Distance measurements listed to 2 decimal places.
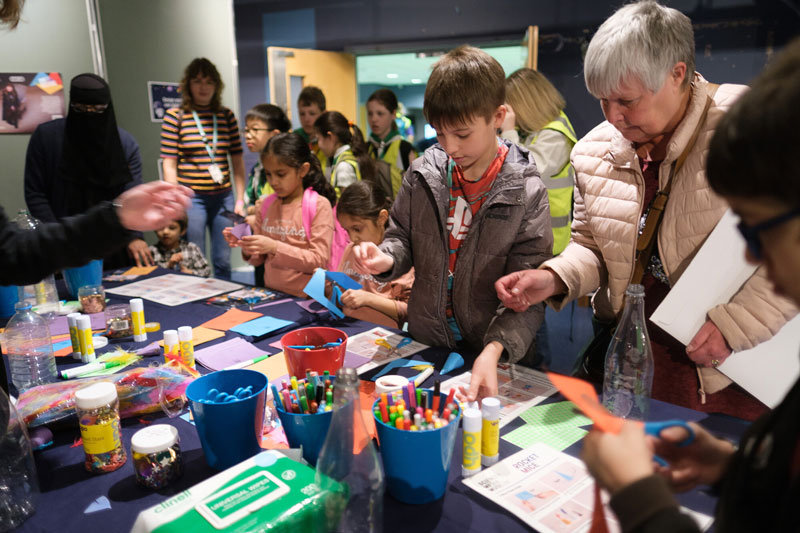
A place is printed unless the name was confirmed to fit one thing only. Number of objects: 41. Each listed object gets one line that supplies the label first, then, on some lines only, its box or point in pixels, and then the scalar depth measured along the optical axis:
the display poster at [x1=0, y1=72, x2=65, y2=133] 3.86
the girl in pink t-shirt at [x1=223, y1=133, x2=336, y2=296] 2.60
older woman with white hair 1.27
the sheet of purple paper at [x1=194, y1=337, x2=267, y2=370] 1.61
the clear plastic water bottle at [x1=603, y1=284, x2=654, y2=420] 1.23
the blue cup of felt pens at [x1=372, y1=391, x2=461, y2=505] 0.92
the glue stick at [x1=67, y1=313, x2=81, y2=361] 1.65
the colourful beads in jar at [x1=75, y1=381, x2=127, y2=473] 1.05
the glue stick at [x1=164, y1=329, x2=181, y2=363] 1.58
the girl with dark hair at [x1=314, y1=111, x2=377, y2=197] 3.79
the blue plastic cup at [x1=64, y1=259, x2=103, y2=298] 2.29
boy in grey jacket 1.47
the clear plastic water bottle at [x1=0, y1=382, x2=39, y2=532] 0.95
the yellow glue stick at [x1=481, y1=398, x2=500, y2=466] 1.05
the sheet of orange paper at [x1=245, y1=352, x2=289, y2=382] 1.49
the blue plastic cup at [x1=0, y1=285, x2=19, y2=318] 2.12
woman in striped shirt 4.18
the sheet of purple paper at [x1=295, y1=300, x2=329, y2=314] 2.14
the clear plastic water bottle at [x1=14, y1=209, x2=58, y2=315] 2.17
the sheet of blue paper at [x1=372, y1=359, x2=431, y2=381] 1.50
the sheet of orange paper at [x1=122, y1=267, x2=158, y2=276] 2.78
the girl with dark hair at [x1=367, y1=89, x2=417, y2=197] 4.55
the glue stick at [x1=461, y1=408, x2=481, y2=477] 1.02
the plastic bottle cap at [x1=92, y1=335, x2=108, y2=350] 1.77
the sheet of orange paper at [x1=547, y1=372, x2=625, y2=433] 0.67
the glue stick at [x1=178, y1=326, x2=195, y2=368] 1.57
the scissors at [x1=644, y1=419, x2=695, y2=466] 0.70
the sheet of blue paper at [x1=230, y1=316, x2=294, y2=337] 1.84
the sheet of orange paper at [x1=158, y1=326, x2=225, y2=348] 1.81
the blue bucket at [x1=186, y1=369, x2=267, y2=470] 1.04
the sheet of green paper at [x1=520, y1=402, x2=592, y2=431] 1.22
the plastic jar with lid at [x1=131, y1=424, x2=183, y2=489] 1.02
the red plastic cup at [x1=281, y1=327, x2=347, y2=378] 1.25
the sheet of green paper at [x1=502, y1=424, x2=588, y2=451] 1.14
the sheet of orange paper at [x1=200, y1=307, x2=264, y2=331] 1.94
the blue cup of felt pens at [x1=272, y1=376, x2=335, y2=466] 1.00
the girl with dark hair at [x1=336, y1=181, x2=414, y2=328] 2.23
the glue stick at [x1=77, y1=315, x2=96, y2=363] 1.62
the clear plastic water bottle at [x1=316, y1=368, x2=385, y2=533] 0.84
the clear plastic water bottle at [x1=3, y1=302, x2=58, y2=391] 1.51
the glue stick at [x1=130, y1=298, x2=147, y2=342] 1.81
